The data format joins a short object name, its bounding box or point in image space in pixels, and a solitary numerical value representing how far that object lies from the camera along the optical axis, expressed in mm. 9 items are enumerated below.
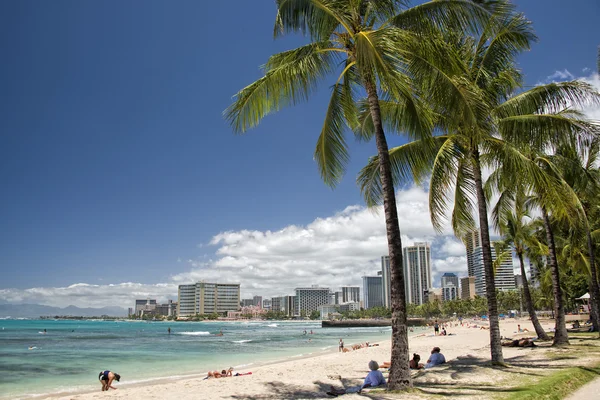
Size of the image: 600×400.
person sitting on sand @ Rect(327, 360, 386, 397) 8445
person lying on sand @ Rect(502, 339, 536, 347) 16083
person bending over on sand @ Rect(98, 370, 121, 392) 14227
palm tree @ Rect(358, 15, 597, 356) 9383
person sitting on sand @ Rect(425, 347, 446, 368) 12797
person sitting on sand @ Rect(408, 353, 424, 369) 13094
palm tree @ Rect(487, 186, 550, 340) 15562
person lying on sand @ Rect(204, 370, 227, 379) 16953
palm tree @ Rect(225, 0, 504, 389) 7148
